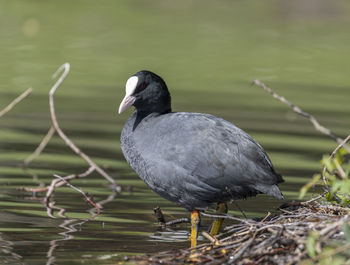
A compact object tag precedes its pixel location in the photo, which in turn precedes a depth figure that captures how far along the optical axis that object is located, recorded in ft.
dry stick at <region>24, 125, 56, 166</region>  56.57
